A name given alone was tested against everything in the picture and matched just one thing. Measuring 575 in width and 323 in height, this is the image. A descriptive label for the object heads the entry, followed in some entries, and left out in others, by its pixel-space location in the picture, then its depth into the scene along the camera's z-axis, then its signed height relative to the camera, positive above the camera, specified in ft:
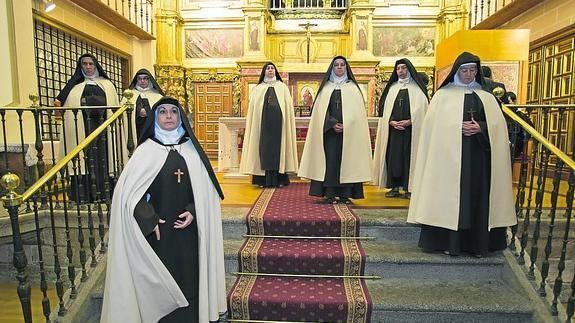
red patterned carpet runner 10.63 -4.42
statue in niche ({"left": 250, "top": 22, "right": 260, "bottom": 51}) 33.60 +6.91
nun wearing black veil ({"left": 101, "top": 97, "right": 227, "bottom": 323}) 8.67 -2.54
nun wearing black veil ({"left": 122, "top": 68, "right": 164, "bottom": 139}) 17.10 +1.07
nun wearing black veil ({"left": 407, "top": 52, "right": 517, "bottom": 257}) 11.31 -1.32
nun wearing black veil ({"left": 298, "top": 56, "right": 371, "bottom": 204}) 15.40 -0.89
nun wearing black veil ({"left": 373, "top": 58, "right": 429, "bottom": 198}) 16.63 -0.24
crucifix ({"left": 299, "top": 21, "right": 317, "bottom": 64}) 32.62 +7.20
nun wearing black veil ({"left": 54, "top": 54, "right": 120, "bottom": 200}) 16.21 +0.84
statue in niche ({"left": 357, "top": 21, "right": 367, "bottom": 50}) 33.42 +6.61
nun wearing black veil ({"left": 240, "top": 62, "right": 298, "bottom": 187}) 19.81 -0.68
